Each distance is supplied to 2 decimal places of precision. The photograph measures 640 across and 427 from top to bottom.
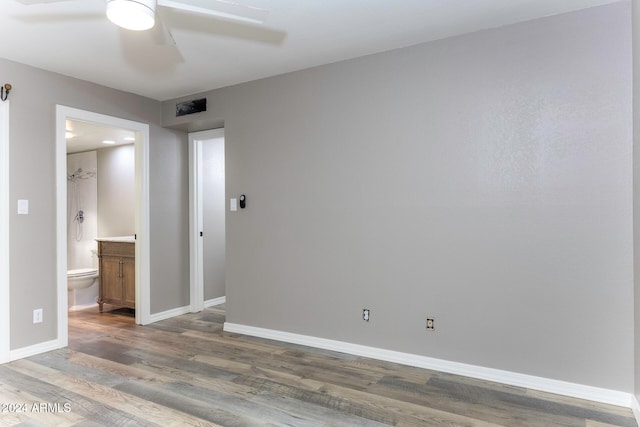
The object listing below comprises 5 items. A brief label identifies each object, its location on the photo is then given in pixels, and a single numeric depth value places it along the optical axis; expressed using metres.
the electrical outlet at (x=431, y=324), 2.95
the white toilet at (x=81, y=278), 4.81
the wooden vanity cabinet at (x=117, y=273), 4.56
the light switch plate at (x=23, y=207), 3.23
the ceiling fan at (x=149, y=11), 1.67
